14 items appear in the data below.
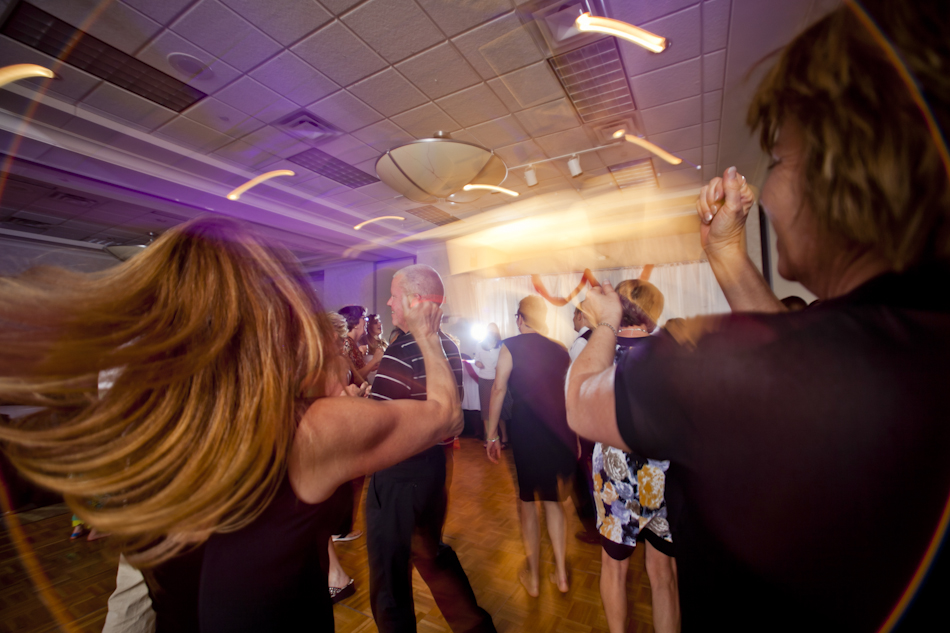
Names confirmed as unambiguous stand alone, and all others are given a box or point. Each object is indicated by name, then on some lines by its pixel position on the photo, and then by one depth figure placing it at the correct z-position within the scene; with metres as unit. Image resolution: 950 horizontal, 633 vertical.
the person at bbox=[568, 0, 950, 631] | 0.40
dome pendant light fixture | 2.61
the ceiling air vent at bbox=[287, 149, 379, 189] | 4.04
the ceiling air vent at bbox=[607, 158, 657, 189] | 4.41
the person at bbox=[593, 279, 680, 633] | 1.60
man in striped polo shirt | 1.59
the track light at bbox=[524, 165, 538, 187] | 4.27
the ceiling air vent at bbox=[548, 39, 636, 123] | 2.64
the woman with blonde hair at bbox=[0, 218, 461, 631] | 0.56
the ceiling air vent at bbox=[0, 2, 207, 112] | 2.30
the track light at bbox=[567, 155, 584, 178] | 4.06
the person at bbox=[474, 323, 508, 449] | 5.35
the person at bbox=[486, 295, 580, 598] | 2.29
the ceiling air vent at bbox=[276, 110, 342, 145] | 3.35
